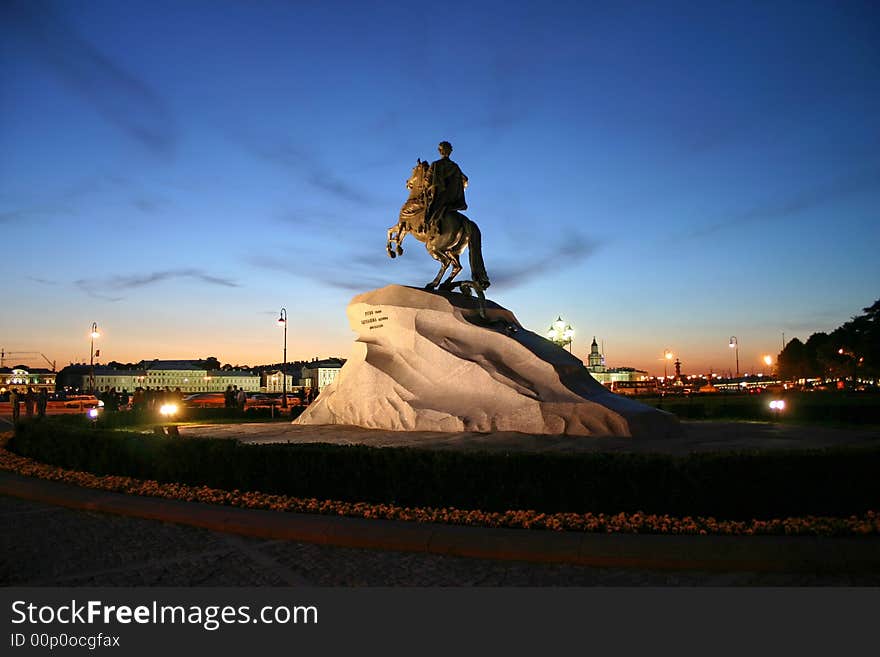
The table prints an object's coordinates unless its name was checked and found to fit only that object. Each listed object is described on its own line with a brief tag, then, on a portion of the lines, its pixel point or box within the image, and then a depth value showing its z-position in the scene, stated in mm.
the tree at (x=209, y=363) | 181612
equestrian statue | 16703
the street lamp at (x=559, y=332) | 30406
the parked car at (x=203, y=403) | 41491
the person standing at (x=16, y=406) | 18367
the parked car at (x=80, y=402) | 49500
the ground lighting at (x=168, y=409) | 21812
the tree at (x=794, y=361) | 101812
